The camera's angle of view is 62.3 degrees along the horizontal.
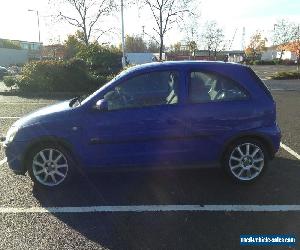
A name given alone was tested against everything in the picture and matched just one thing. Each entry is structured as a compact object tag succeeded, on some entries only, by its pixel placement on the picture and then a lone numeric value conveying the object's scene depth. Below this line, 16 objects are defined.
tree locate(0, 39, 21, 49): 55.47
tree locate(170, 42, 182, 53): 47.29
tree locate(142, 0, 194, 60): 19.76
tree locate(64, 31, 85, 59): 33.63
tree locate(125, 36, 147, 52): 57.06
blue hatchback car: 3.24
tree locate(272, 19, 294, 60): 39.10
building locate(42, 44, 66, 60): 40.29
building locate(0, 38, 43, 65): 48.89
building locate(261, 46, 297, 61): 58.99
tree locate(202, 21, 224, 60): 34.58
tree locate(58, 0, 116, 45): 25.81
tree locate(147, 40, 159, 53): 52.03
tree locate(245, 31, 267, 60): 57.72
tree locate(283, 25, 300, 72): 32.49
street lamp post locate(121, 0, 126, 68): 16.20
